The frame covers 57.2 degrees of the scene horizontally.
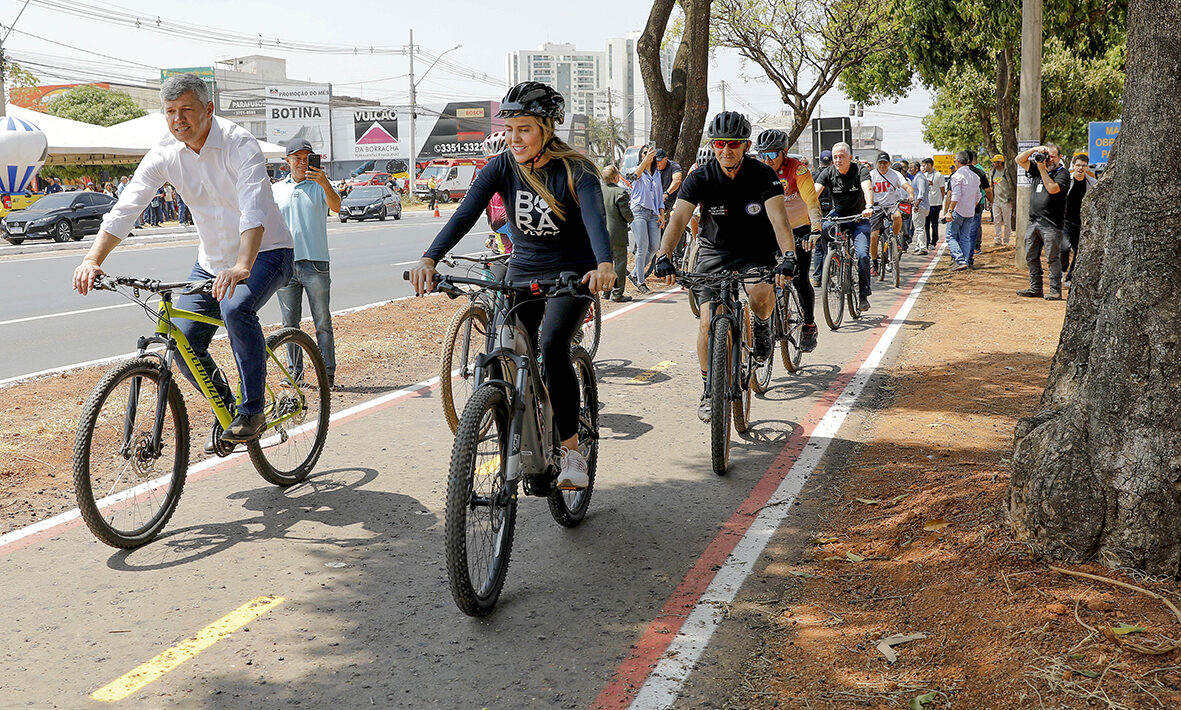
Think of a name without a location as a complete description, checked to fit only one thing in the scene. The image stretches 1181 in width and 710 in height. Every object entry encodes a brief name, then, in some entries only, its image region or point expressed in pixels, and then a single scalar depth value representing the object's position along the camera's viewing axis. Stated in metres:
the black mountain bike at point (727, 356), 6.08
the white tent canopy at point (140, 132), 34.51
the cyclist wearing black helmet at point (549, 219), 4.65
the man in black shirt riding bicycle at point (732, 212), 6.80
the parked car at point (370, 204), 43.34
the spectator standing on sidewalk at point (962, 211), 18.61
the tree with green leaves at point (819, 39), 29.58
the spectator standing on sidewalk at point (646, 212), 15.28
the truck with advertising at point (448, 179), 60.78
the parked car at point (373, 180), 53.46
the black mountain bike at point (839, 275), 11.54
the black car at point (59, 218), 28.98
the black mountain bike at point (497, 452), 3.89
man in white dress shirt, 5.13
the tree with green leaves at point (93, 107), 65.19
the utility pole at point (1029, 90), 16.52
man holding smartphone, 8.61
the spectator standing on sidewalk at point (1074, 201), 13.62
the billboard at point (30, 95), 77.62
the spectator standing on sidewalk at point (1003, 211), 25.28
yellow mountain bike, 4.74
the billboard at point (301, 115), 91.50
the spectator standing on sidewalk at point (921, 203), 24.25
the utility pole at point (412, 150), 69.00
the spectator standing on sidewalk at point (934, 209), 26.34
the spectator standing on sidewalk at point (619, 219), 11.27
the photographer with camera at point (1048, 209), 13.91
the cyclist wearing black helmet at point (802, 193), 8.98
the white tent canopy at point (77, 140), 31.95
